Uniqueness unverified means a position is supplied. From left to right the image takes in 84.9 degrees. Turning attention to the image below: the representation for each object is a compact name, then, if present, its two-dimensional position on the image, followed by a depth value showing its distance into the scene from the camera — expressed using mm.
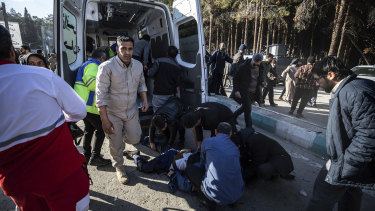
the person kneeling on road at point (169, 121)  3150
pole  12383
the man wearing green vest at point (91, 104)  2605
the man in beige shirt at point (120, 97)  2258
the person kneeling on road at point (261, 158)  2402
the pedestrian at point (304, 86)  5285
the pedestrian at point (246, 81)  4188
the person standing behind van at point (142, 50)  4465
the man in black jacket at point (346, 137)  1335
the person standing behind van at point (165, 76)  3596
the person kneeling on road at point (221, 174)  1979
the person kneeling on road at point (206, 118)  2865
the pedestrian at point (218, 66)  6285
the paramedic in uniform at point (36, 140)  972
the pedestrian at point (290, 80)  6250
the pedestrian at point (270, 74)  6258
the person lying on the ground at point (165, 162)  2682
